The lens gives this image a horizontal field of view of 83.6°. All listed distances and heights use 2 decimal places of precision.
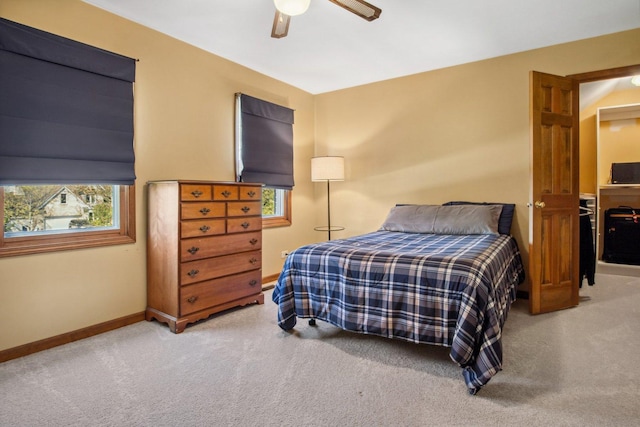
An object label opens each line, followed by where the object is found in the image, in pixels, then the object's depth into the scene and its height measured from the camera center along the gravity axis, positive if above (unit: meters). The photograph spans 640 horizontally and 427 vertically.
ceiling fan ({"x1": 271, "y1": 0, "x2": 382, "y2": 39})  2.04 +1.23
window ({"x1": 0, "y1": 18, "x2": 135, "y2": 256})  2.22 +0.46
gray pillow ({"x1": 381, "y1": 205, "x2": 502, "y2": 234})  3.35 -0.11
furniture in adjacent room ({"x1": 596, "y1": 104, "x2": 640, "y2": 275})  5.07 +0.76
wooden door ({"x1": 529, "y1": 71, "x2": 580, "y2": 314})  3.02 +0.11
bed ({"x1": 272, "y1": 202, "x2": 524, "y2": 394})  1.88 -0.52
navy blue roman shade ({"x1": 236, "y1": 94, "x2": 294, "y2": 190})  3.77 +0.75
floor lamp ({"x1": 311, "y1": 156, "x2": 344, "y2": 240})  4.23 +0.48
